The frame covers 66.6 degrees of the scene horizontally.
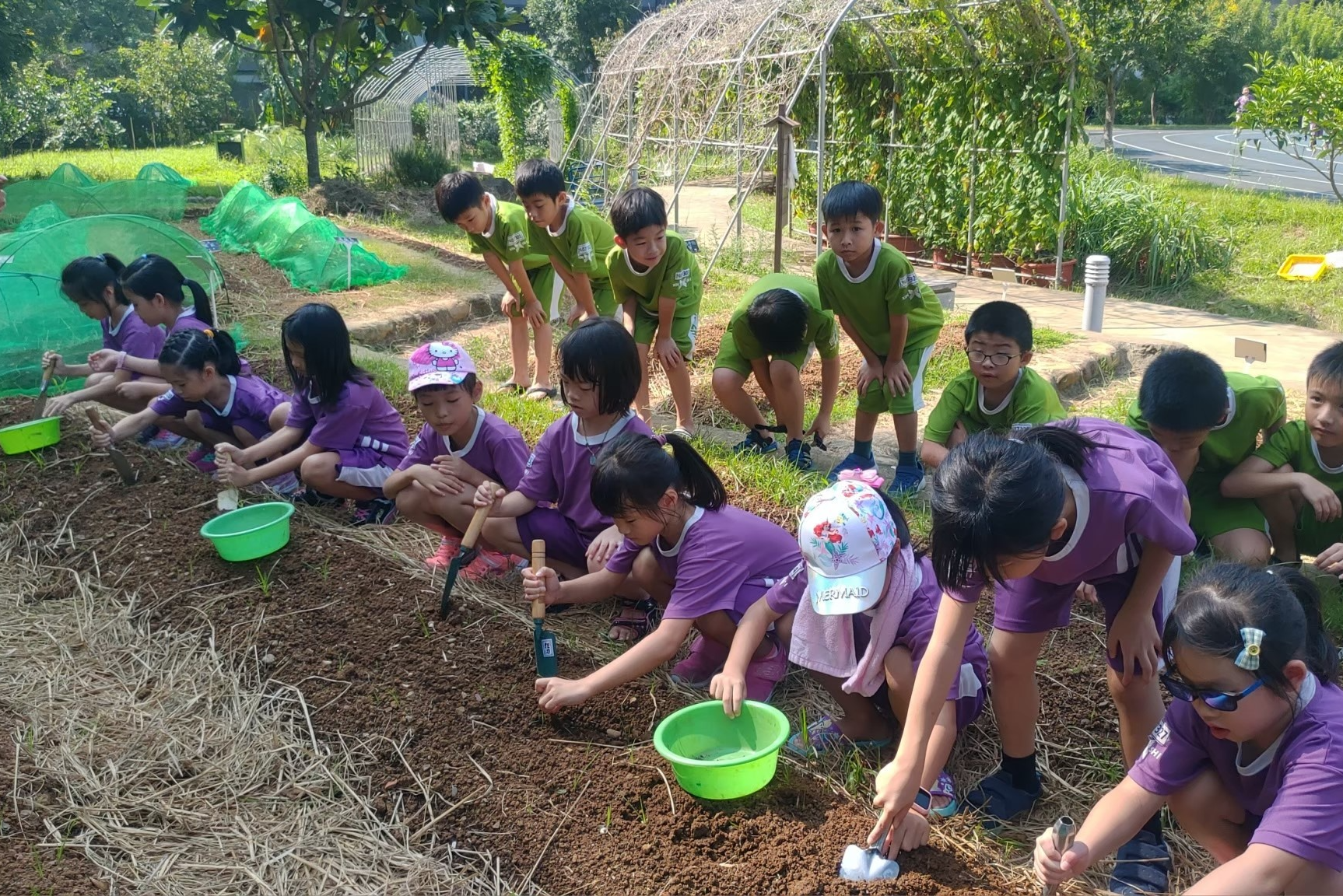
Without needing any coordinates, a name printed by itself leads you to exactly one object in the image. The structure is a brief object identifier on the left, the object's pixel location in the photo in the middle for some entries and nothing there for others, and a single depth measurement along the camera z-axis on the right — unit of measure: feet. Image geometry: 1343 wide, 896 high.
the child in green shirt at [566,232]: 17.16
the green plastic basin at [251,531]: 11.34
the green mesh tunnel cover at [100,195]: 29.73
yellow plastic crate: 29.09
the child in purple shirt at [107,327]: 16.03
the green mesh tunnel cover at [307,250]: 28.53
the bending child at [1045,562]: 6.07
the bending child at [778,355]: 14.78
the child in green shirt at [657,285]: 14.98
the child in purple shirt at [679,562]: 8.46
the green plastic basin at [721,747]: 7.32
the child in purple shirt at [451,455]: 11.36
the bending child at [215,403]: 13.61
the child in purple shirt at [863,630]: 7.32
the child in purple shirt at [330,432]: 12.69
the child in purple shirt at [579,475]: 10.34
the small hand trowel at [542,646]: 9.09
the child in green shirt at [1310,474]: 9.88
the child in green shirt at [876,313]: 13.70
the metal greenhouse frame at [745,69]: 28.84
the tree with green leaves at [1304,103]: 31.32
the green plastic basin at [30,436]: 14.82
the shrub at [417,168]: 50.37
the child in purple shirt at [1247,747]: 5.37
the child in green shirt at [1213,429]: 9.38
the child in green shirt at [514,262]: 17.98
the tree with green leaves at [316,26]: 42.98
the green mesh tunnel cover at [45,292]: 18.15
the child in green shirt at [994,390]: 10.89
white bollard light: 22.99
